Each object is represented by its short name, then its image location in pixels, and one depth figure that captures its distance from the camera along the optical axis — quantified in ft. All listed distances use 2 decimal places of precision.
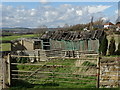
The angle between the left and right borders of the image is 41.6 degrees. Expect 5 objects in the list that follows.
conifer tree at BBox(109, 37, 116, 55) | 50.74
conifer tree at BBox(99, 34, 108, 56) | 51.88
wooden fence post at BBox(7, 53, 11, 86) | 18.57
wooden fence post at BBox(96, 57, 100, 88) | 17.21
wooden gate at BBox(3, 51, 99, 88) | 18.78
